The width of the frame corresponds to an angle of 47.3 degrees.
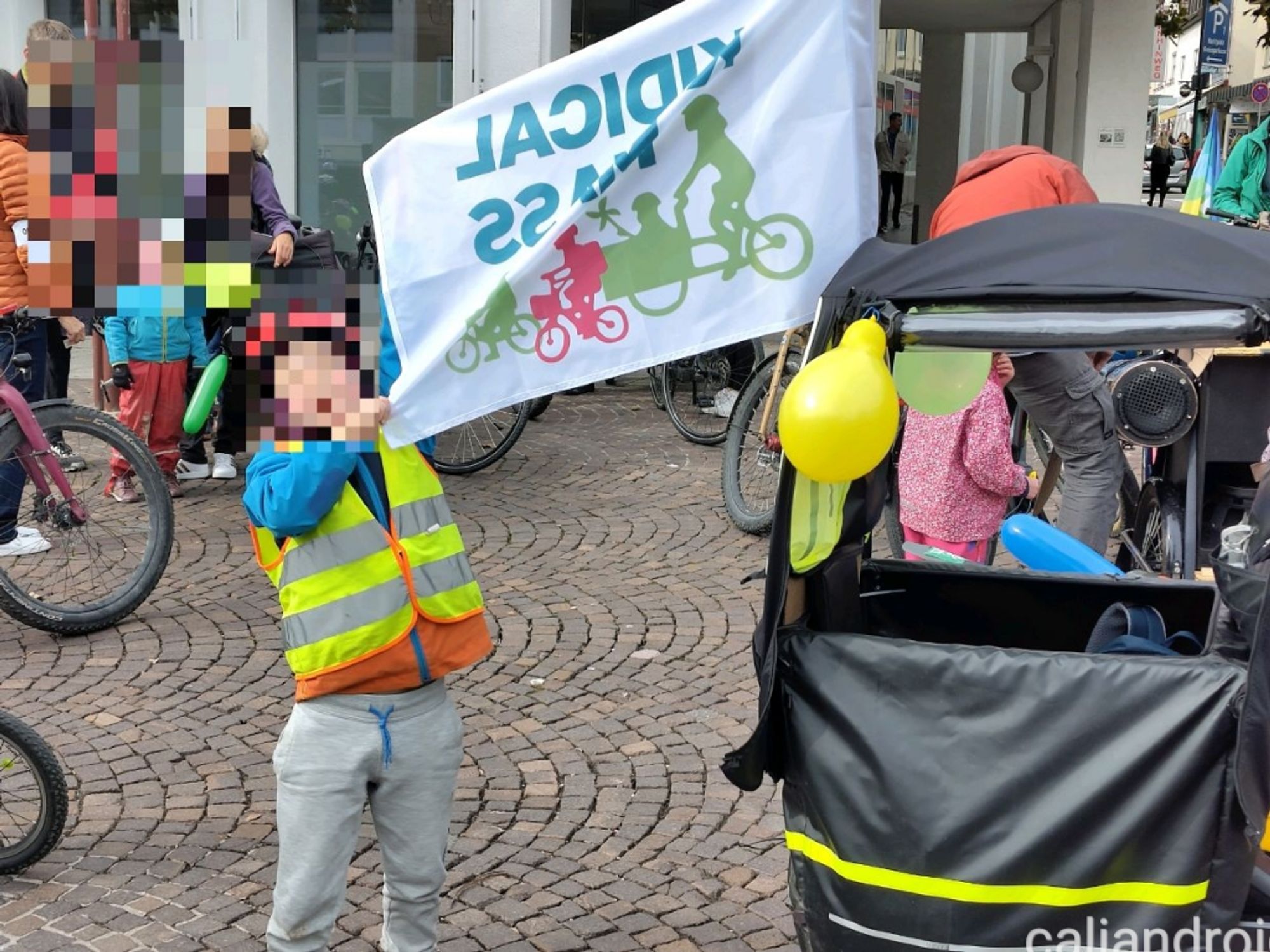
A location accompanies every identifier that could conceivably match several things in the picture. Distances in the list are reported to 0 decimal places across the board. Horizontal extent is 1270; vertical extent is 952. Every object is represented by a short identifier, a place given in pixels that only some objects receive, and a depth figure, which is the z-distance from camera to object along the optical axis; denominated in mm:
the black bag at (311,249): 6902
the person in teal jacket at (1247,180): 9945
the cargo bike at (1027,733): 2500
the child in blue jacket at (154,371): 7398
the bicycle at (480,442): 8258
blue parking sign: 23375
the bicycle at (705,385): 9203
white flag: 2939
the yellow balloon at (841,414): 2562
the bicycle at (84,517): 5707
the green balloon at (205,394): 6059
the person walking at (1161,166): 30828
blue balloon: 3865
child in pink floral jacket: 4984
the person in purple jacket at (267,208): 7445
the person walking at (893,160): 23359
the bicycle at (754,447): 7102
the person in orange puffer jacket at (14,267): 6113
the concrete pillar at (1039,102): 16031
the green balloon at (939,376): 3619
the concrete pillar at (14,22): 12430
